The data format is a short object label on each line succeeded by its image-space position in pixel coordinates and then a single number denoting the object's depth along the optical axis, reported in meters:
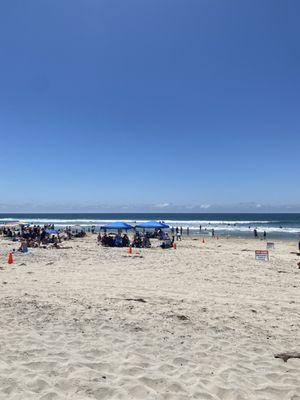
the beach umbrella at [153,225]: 33.91
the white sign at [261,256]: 21.88
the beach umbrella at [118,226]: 31.98
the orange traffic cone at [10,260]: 17.60
